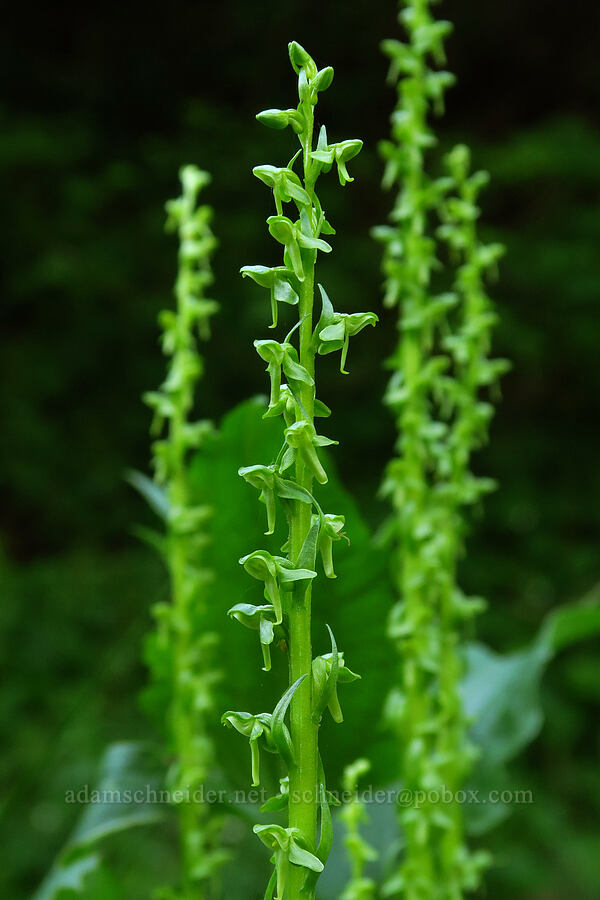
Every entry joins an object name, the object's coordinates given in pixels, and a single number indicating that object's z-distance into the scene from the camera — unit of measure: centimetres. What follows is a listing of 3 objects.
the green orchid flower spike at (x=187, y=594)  55
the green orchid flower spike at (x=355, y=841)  51
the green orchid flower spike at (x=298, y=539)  44
